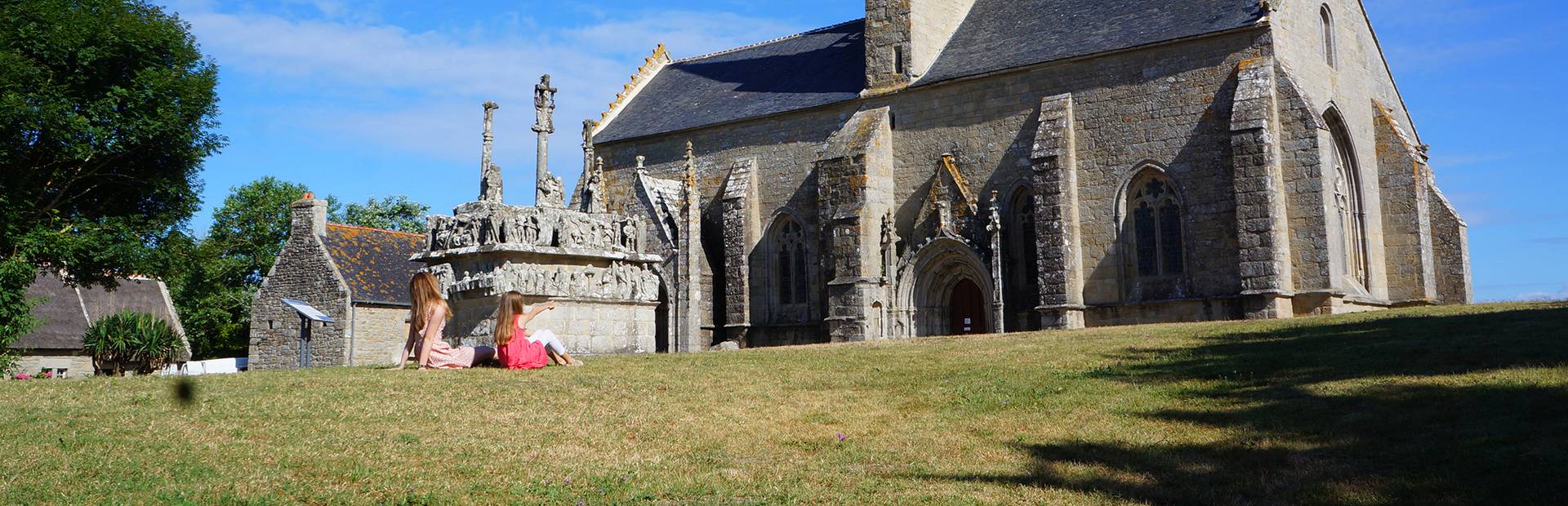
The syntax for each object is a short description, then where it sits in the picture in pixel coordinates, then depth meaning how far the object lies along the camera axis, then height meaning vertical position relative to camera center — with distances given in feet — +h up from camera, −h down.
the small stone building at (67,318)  111.86 +4.67
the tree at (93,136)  65.31 +12.82
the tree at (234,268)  139.64 +11.13
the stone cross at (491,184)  62.23 +8.98
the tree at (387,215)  176.76 +21.26
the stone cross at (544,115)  68.90 +13.69
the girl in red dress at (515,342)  42.34 +0.58
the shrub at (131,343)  88.48 +1.66
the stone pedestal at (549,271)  54.29 +3.99
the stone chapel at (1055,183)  74.23 +11.55
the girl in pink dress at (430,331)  41.47 +1.02
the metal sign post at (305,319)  101.76 +3.62
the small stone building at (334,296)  102.94 +5.68
